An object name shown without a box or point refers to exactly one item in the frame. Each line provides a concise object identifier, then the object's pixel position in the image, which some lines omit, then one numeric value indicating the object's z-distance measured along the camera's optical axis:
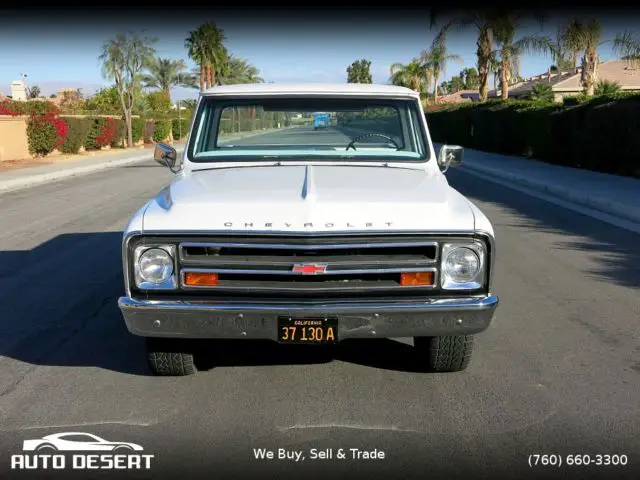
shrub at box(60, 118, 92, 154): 35.88
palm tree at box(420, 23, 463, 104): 39.25
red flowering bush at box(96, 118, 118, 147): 41.59
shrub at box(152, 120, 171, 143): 53.75
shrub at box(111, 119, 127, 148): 45.16
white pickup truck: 4.48
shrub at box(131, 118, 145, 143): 48.47
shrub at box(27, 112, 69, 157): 32.22
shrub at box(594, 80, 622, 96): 35.74
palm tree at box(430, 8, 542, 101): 37.03
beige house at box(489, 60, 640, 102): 59.41
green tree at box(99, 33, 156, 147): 43.59
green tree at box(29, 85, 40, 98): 68.12
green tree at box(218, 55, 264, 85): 77.12
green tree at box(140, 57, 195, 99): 69.44
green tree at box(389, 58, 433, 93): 85.25
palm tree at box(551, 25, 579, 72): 32.12
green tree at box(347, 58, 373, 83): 167.62
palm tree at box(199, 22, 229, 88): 64.69
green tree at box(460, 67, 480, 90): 141.12
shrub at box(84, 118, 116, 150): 40.11
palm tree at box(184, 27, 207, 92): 64.69
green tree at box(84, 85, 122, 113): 55.01
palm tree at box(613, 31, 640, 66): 28.06
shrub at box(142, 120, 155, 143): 51.78
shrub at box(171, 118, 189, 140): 58.29
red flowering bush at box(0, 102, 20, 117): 30.79
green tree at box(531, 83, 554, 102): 49.40
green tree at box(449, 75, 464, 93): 155.88
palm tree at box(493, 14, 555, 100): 36.47
